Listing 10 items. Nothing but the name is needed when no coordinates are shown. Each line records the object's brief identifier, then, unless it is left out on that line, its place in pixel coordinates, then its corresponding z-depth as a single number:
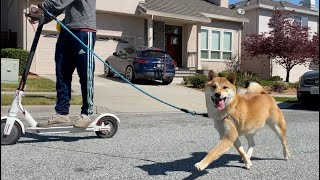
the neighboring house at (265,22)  29.78
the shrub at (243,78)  19.52
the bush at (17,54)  18.16
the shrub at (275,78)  26.81
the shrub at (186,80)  19.96
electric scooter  5.26
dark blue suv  18.66
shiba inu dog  4.01
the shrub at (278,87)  19.80
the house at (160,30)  20.80
